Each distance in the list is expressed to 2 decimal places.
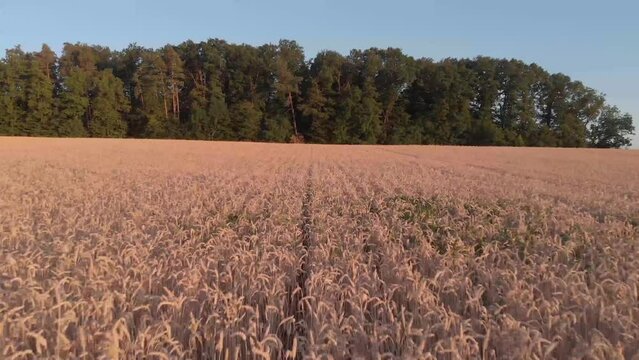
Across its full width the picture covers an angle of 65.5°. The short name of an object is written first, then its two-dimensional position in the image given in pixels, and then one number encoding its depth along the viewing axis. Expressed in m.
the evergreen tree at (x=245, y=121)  71.19
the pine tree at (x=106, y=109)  68.56
